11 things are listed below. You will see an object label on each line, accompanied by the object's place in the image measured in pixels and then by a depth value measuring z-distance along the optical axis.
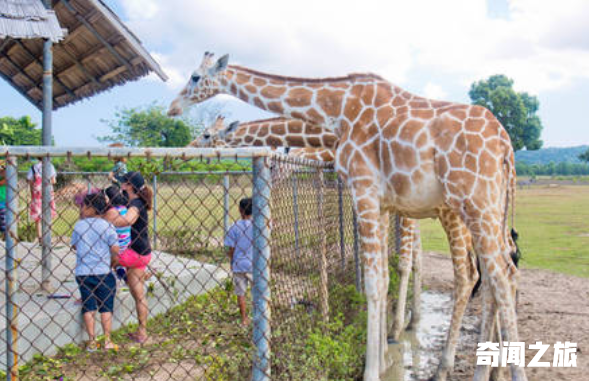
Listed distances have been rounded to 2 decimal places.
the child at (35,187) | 8.95
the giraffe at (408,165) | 4.24
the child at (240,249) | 5.76
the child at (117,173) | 6.90
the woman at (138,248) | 5.10
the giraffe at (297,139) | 6.22
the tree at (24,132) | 41.78
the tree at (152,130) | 52.94
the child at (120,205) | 5.41
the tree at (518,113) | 52.62
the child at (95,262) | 4.77
